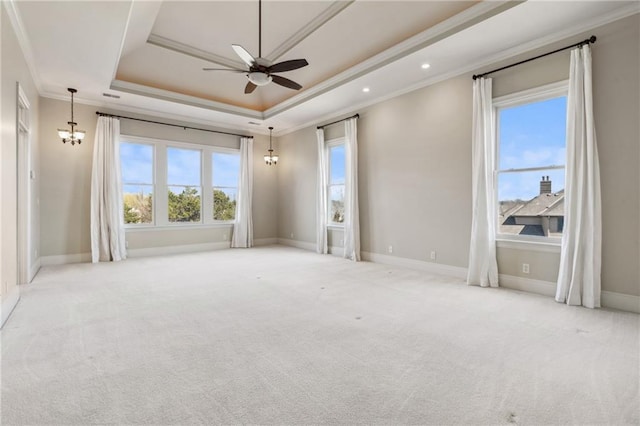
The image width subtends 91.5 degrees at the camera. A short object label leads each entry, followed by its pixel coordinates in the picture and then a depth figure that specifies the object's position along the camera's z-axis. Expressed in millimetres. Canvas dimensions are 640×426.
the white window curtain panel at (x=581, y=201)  3547
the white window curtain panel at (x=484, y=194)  4477
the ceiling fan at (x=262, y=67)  3520
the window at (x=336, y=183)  7324
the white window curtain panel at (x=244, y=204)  8305
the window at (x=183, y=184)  7465
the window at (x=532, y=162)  4055
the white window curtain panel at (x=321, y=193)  7449
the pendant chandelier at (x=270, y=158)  8391
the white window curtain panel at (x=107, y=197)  6254
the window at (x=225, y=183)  8180
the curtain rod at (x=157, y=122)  6379
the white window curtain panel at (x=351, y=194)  6508
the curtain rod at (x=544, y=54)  3613
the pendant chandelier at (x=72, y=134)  5656
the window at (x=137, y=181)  6891
